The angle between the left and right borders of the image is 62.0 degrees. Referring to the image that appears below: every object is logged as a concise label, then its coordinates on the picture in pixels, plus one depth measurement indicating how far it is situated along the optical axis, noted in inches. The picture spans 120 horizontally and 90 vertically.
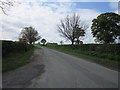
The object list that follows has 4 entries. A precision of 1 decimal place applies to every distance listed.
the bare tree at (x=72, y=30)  1603.1
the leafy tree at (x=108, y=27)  1224.8
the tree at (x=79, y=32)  1581.8
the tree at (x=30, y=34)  2302.5
